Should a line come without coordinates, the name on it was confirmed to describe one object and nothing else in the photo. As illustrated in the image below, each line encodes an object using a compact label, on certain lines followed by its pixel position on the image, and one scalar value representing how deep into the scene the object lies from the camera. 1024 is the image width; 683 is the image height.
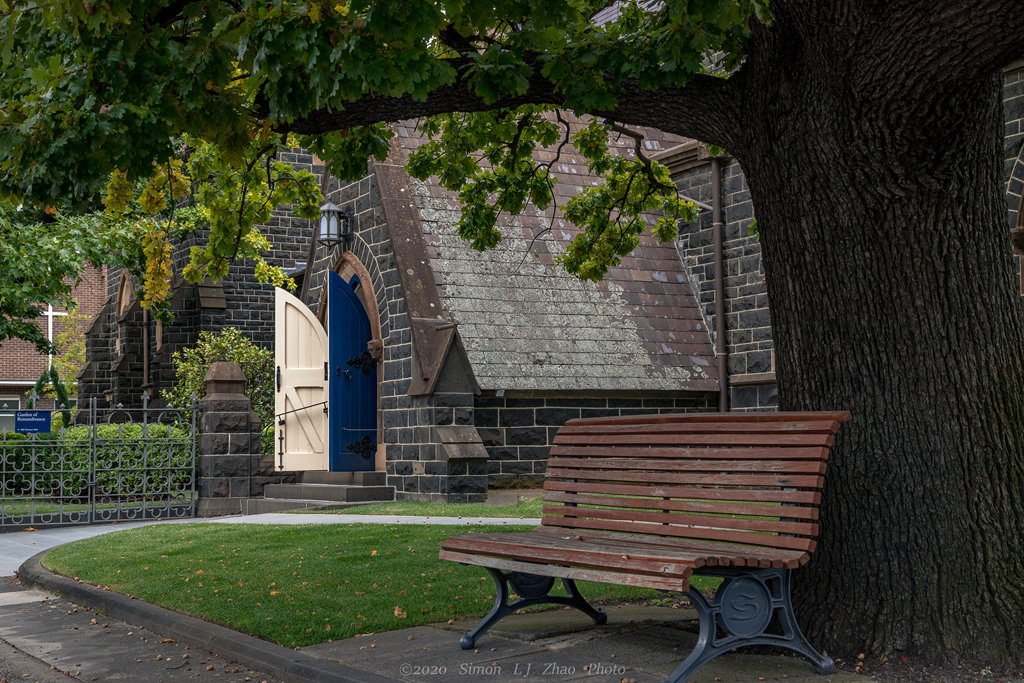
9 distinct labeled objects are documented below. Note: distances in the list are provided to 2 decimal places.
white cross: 47.06
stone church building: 14.63
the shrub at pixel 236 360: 21.59
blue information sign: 16.11
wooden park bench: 4.96
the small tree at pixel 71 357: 36.59
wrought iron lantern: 16.62
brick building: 45.94
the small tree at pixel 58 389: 23.15
